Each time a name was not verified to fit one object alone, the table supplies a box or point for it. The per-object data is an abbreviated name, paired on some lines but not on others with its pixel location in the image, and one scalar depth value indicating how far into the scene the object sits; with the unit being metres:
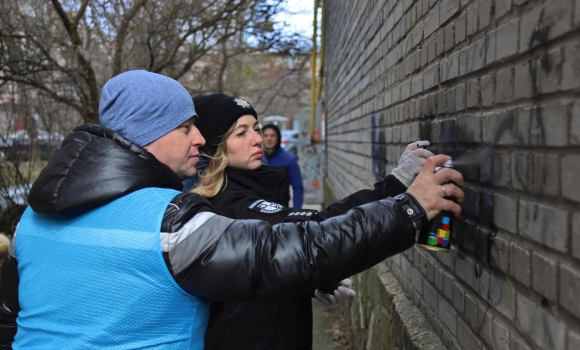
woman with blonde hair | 2.16
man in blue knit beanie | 1.49
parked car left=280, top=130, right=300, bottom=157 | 24.05
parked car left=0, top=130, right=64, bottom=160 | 6.47
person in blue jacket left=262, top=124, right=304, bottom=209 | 6.68
